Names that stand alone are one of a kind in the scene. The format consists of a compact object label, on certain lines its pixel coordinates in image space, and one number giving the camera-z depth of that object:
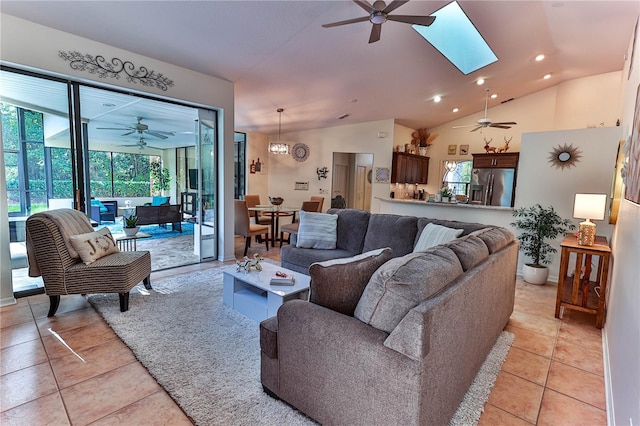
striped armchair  2.69
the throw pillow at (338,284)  1.61
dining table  5.84
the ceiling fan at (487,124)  5.85
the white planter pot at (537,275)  4.21
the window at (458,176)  8.05
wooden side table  2.86
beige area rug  1.72
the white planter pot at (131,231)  3.87
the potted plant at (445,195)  5.70
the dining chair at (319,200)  6.56
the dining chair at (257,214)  6.28
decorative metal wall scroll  3.20
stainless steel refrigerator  6.82
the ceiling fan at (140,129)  6.21
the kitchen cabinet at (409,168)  7.21
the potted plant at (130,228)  3.87
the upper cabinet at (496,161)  6.74
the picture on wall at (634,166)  1.74
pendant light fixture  6.67
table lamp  3.05
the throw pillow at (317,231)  3.92
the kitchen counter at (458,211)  4.82
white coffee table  2.62
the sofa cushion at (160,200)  8.27
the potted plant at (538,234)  4.04
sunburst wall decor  4.21
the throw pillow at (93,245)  2.86
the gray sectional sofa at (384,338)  1.25
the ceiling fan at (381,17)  2.49
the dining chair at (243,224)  5.18
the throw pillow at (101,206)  7.54
